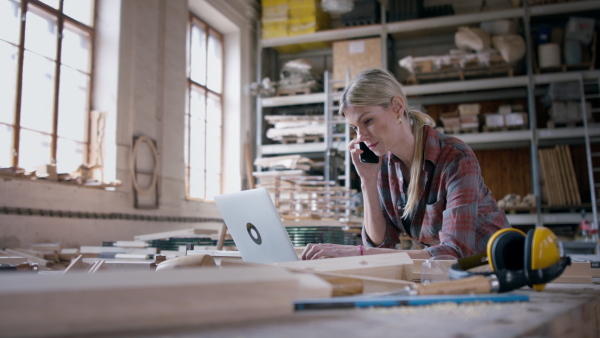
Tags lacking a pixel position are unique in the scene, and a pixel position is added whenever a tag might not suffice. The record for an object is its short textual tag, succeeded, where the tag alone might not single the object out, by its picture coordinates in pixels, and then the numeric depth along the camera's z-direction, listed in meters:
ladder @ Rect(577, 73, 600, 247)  8.31
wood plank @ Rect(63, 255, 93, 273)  2.68
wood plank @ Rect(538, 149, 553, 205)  9.16
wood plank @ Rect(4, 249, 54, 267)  4.65
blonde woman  2.31
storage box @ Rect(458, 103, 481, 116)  9.24
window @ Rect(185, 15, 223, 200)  9.42
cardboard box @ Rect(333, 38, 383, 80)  10.07
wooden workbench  0.69
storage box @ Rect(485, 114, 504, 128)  9.12
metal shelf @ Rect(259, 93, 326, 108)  10.23
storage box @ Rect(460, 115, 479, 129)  9.23
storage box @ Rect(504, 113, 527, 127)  9.04
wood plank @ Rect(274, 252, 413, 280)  1.47
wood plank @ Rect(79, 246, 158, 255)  5.00
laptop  2.20
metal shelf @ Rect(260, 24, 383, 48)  10.25
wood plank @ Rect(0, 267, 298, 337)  0.65
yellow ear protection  1.20
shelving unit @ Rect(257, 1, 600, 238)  8.90
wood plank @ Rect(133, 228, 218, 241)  5.58
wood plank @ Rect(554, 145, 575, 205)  9.03
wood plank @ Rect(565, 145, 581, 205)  8.97
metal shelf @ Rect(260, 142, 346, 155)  9.90
